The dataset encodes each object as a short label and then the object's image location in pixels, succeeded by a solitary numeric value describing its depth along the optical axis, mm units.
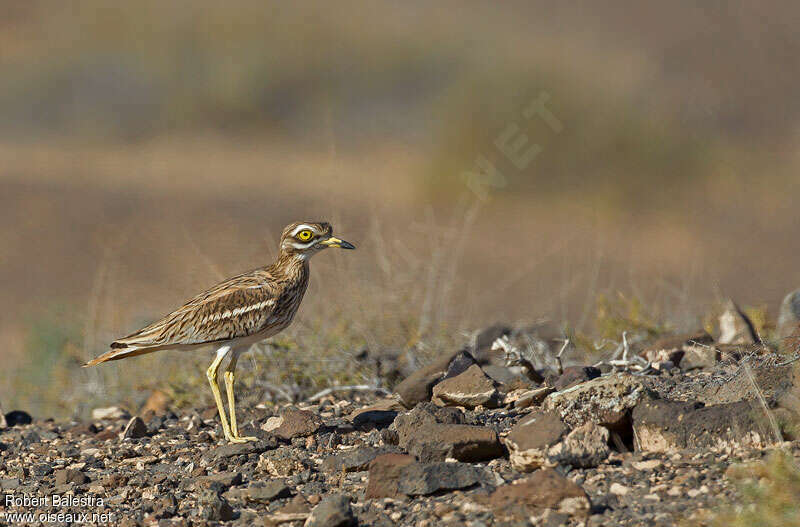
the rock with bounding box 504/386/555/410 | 10477
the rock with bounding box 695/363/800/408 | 8609
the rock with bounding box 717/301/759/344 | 12648
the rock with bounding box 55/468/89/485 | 10008
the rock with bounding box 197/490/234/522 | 8445
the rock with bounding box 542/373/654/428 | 8766
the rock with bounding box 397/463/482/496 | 8203
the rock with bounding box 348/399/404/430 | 10672
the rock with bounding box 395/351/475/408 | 11266
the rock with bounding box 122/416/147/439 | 11516
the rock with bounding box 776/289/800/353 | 9850
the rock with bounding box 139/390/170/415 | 13751
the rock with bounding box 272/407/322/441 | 10312
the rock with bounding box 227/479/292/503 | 8758
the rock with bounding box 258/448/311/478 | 9383
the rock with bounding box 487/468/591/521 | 7516
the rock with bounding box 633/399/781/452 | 8266
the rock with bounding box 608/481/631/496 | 7816
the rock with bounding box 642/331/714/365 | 11922
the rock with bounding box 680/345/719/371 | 11406
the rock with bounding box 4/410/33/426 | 13234
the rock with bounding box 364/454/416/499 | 8367
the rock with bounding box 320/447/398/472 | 9133
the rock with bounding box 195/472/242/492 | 9250
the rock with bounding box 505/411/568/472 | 8391
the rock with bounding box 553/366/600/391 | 10609
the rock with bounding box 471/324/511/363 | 13992
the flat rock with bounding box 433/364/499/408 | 10617
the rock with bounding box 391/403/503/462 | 8820
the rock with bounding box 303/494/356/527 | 7707
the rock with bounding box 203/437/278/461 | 10117
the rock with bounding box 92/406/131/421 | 13758
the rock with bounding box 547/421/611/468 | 8328
